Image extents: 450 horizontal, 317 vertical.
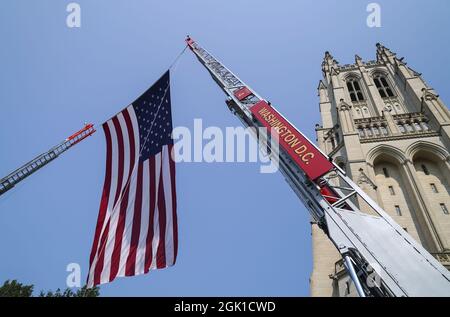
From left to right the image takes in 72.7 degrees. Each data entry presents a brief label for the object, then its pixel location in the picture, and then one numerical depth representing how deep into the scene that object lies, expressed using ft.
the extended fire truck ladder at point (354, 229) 29.17
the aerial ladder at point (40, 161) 73.78
